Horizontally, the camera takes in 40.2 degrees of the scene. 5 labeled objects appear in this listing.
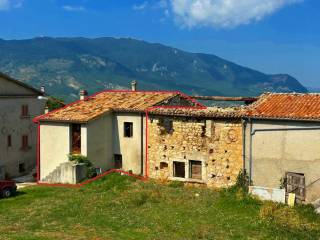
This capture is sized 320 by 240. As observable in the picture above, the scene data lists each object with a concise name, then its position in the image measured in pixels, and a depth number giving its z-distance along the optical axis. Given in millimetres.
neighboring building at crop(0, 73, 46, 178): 38312
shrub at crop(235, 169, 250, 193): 27317
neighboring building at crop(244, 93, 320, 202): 24906
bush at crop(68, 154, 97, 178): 32438
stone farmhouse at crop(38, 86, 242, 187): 28781
